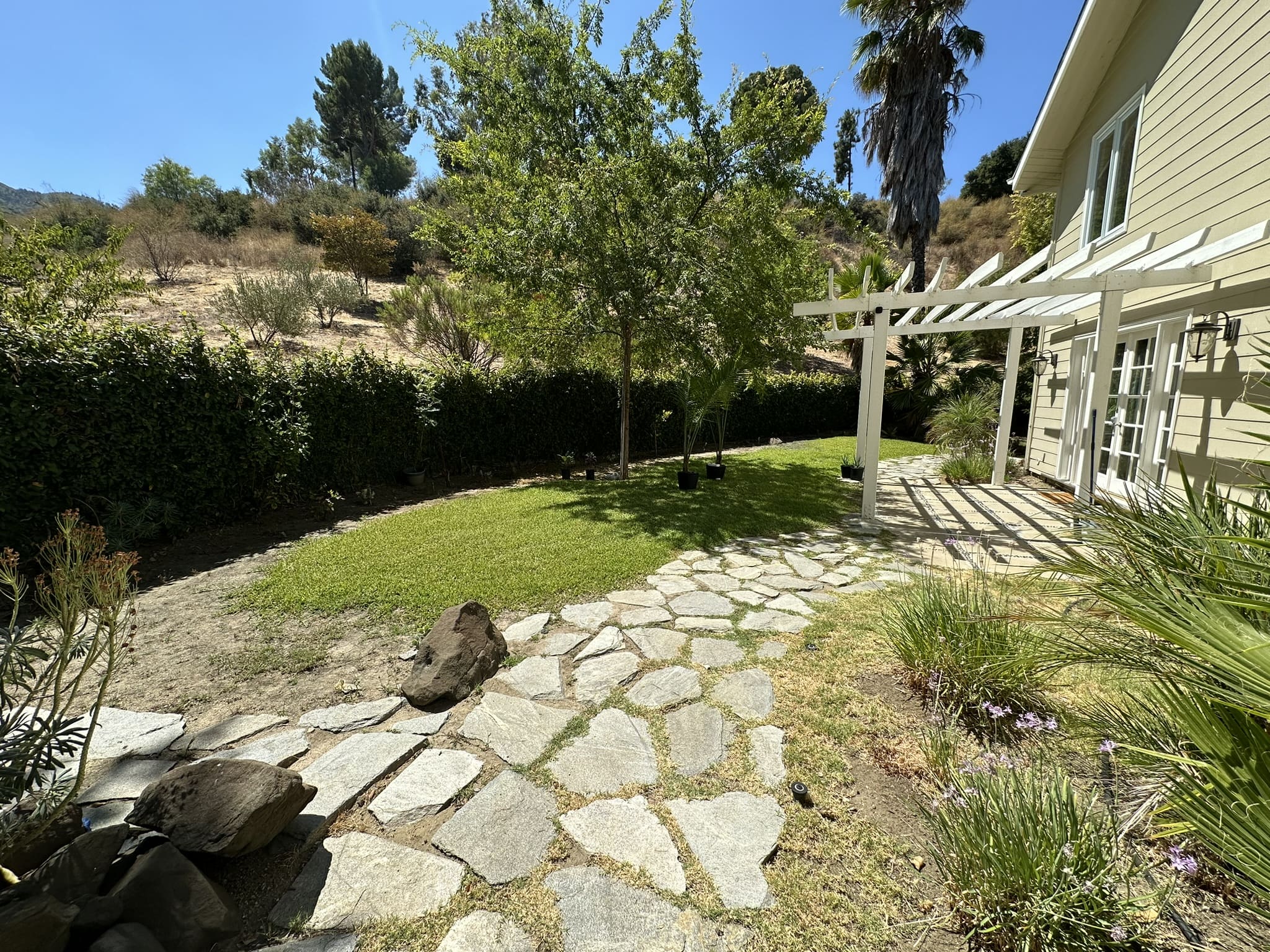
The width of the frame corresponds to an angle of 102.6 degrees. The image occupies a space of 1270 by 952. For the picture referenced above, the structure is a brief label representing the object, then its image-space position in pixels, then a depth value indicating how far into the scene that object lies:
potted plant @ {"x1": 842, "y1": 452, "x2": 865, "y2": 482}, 9.09
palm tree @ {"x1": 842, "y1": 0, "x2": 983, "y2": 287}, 12.79
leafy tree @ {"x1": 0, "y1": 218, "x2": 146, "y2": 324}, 6.56
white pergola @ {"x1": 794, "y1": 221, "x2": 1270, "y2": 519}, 4.47
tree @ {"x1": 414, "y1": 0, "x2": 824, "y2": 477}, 6.96
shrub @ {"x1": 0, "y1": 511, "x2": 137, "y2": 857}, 1.40
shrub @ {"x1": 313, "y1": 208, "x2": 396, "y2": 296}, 20.31
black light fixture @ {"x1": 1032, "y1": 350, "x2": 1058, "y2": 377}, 8.57
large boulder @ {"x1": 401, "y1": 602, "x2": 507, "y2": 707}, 2.70
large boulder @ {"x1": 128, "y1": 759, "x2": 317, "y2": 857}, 1.65
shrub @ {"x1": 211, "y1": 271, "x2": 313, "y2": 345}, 13.71
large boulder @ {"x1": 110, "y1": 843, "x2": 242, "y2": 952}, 1.41
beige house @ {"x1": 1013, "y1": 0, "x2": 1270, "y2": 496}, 4.36
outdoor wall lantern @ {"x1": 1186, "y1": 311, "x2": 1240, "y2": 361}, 4.44
